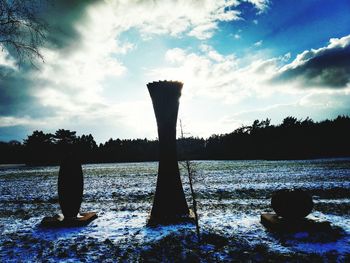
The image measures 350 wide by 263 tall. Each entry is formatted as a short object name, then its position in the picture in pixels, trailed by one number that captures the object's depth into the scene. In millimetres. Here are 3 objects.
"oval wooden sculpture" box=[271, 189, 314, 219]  5980
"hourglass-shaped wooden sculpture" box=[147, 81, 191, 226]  6992
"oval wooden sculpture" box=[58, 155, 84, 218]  7074
